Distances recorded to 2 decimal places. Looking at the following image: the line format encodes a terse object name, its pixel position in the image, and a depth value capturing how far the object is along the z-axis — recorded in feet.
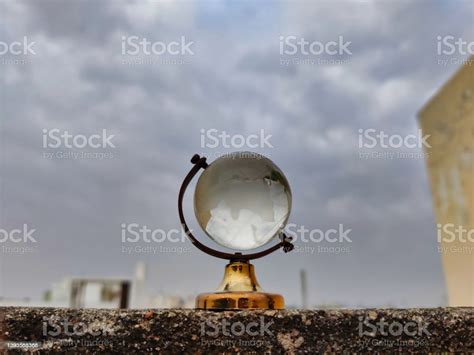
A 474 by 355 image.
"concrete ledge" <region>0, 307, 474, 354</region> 1.57
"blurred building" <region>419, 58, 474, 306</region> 11.03
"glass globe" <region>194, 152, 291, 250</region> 1.69
